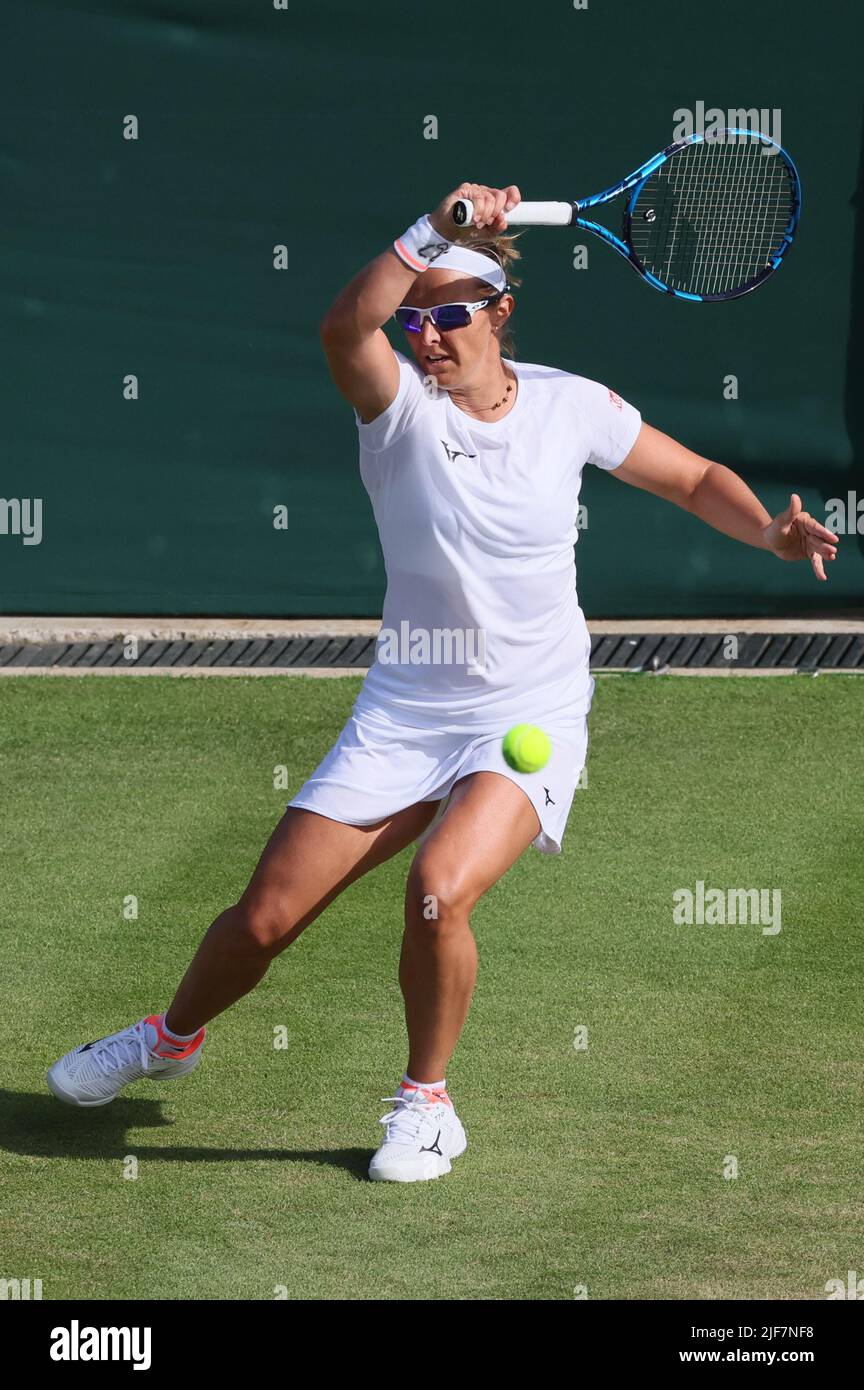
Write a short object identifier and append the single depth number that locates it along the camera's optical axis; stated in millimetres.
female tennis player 8172
